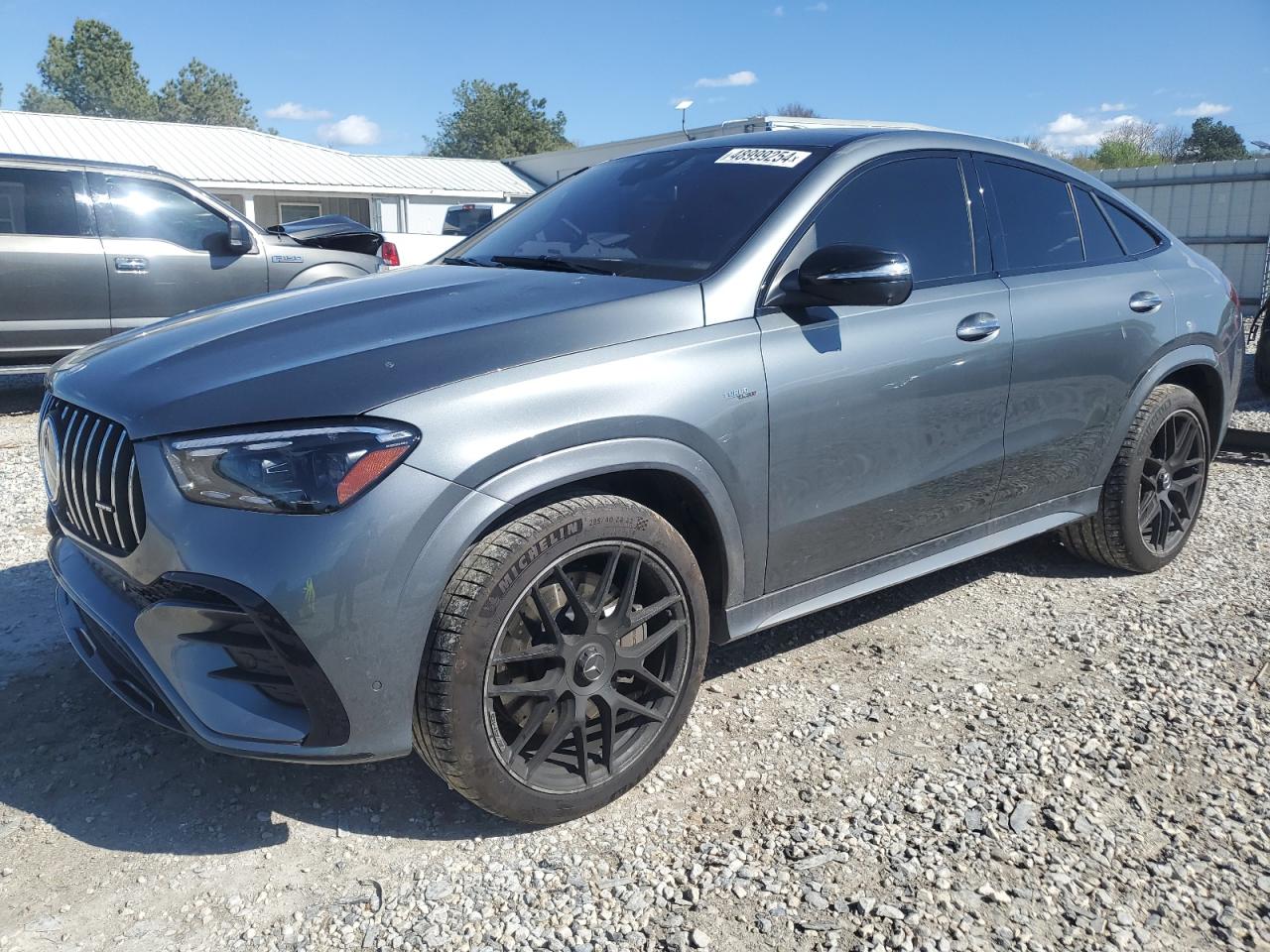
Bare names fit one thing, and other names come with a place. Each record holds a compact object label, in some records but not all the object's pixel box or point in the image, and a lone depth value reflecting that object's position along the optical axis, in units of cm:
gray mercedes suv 220
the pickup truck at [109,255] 746
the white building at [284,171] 2853
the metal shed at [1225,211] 1406
